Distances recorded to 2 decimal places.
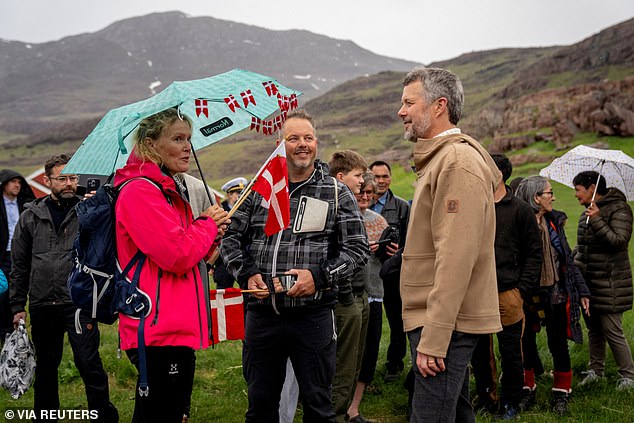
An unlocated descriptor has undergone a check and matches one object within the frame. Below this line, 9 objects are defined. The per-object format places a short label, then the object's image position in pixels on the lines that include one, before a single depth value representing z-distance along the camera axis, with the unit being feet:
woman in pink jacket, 10.80
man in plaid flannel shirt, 13.15
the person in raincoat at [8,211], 27.89
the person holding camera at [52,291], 17.54
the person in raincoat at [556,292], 19.81
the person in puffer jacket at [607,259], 20.76
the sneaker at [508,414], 18.47
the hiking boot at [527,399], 19.50
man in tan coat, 9.80
